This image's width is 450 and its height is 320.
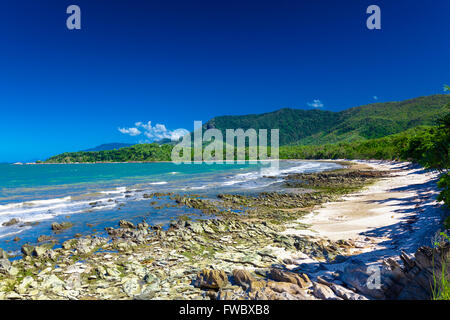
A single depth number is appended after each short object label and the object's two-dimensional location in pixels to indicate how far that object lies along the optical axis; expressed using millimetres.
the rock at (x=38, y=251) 13197
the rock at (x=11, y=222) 21422
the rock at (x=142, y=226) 18572
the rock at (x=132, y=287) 8672
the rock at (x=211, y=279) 8375
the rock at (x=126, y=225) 19478
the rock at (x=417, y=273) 6011
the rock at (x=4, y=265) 11047
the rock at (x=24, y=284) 9180
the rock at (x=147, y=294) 8277
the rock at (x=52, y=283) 9399
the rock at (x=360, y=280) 6790
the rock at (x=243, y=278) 8042
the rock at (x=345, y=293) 6819
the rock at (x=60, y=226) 19562
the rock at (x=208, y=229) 17031
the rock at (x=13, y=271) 11008
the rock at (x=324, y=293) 6918
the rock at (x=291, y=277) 7795
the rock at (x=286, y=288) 7222
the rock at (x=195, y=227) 17098
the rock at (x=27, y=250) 13700
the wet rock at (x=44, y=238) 16875
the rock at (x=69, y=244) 14586
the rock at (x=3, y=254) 13137
